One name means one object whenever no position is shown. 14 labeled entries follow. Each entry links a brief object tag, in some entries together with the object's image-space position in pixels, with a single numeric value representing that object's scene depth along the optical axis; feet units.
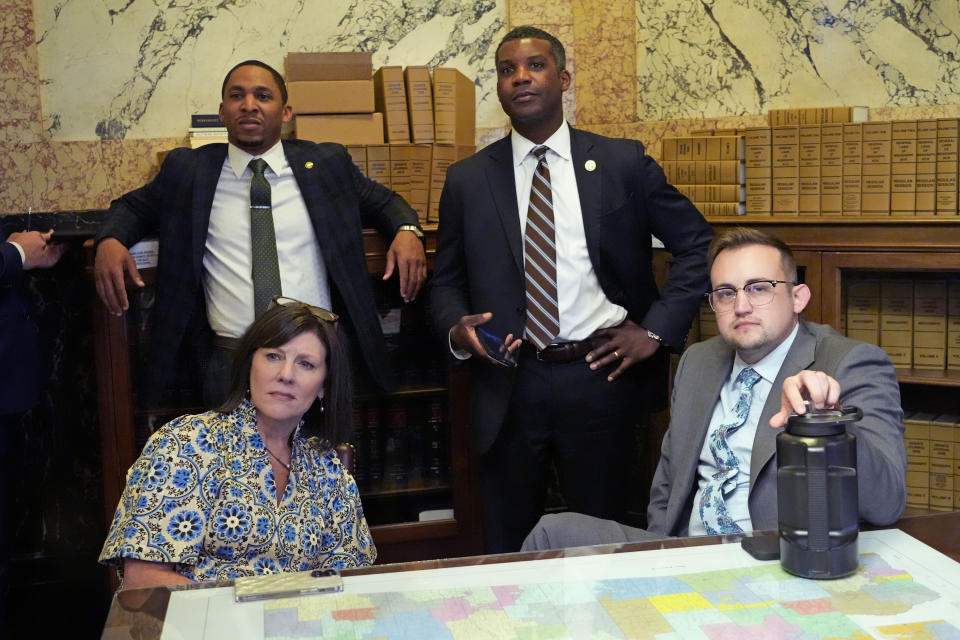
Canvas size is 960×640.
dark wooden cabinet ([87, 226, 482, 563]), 12.33
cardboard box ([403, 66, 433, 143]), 12.95
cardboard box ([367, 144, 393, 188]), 12.53
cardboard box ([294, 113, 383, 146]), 12.46
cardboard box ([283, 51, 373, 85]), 12.64
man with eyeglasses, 7.03
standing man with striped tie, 9.99
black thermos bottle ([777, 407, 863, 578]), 5.37
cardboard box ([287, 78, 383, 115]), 12.50
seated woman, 6.84
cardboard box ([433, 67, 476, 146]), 13.12
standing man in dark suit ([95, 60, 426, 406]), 10.68
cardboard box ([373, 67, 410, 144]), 12.85
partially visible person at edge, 10.26
